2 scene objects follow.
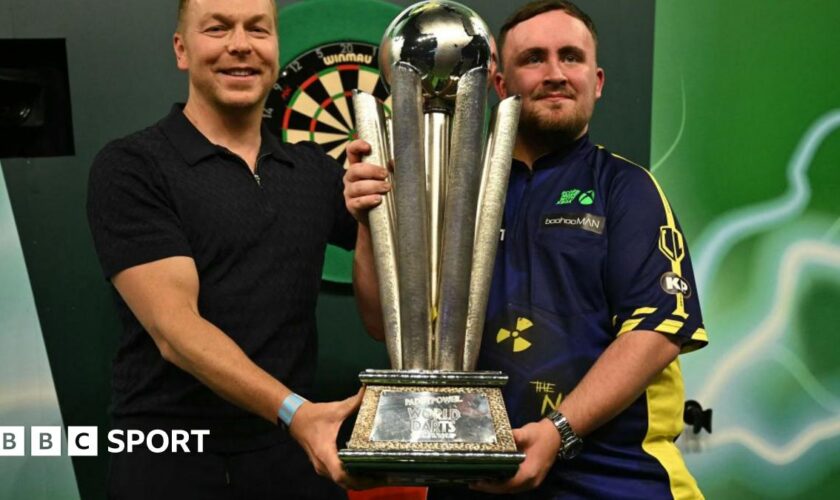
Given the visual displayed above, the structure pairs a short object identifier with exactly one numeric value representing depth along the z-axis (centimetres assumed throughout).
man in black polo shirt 167
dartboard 246
